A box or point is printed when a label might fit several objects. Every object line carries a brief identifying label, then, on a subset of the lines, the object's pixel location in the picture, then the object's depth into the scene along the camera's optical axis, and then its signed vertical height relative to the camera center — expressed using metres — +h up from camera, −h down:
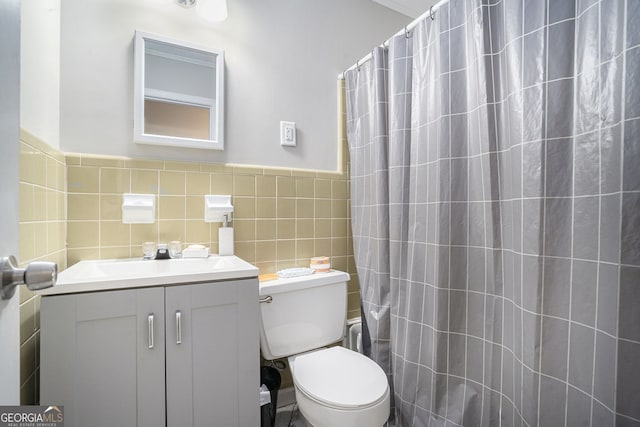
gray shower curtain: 0.71 -0.01
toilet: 0.99 -0.65
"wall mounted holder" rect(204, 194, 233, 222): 1.38 +0.01
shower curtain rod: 1.14 +0.81
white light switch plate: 1.59 +0.43
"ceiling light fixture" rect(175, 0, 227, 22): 1.33 +0.94
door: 0.43 +0.05
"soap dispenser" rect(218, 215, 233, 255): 1.39 -0.14
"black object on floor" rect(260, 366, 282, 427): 1.21 -0.81
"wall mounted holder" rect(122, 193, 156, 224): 1.23 +0.00
